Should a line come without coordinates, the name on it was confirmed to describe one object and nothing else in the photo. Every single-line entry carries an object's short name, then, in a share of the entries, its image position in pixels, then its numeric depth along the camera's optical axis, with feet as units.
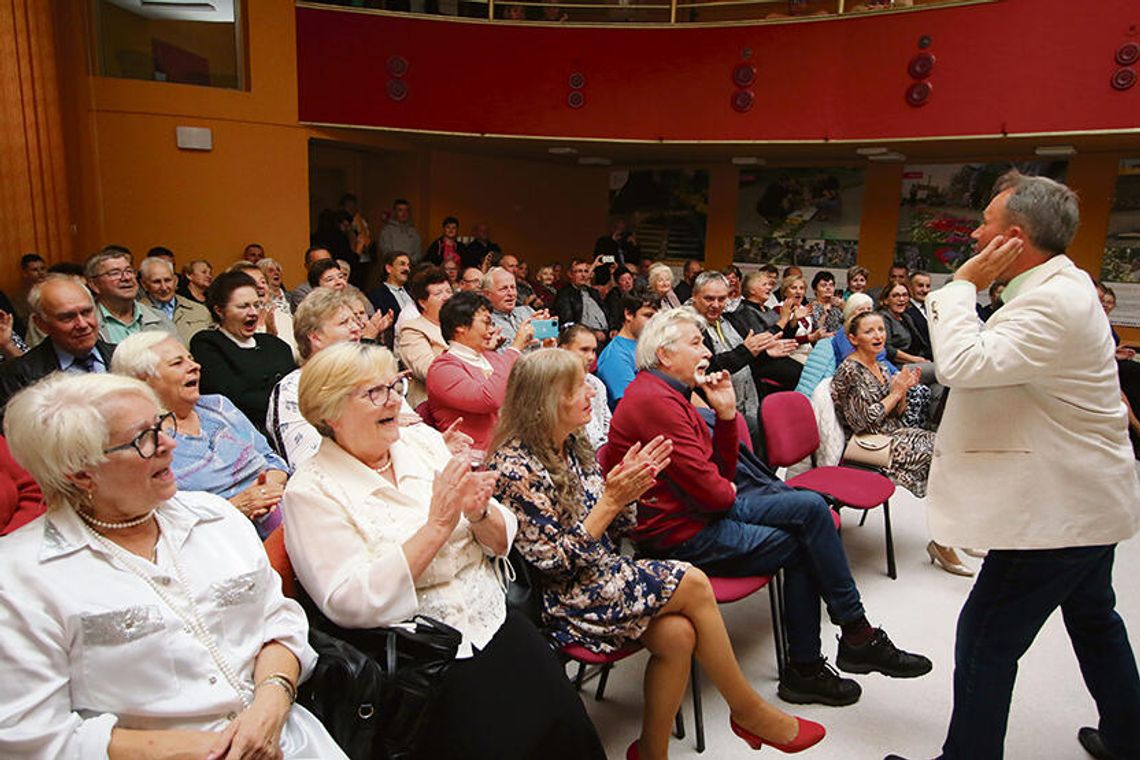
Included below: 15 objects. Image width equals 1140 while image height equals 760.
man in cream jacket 5.83
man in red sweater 8.12
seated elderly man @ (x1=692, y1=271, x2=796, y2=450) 13.24
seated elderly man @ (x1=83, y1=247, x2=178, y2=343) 12.02
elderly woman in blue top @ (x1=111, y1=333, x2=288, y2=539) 7.14
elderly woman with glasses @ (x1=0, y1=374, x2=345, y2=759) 4.05
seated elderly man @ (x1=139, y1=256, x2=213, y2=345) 14.23
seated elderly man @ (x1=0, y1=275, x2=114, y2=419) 8.73
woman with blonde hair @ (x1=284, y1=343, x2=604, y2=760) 5.38
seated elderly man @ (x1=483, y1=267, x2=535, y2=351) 15.97
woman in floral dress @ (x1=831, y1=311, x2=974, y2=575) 11.65
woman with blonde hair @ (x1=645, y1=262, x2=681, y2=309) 20.29
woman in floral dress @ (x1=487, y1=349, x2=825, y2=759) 6.77
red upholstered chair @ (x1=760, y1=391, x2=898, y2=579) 10.79
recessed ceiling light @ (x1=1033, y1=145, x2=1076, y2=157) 25.98
